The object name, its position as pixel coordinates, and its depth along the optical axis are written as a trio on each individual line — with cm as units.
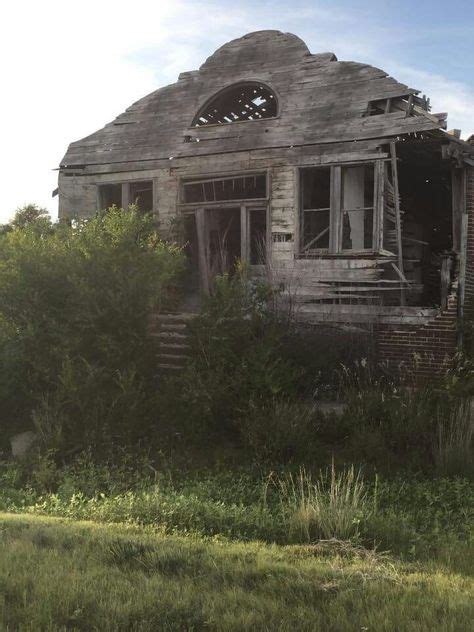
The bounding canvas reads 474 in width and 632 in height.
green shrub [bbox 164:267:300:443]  962
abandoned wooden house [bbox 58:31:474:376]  1334
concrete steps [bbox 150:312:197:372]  1086
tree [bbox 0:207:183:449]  995
